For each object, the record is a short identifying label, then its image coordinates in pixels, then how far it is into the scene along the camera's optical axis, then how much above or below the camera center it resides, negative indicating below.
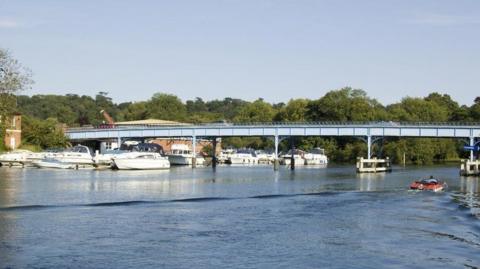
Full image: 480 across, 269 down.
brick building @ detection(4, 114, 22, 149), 143.38 +3.96
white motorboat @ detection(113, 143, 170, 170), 127.75 -0.79
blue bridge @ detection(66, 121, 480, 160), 140.38 +5.57
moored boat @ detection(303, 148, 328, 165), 192.50 -0.05
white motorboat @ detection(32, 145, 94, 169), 127.44 -0.84
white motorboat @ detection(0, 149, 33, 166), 129.31 -0.73
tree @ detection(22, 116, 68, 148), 155.12 +4.13
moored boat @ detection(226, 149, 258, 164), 191.75 -0.10
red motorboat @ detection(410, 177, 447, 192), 84.31 -2.84
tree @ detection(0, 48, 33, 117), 96.81 +9.38
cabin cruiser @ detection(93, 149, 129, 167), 132.12 -0.38
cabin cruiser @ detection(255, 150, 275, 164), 198.38 -0.49
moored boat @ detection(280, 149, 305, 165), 192.00 -0.19
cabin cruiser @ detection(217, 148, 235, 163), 193.71 -0.15
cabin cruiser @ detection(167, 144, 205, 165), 174.00 -0.46
